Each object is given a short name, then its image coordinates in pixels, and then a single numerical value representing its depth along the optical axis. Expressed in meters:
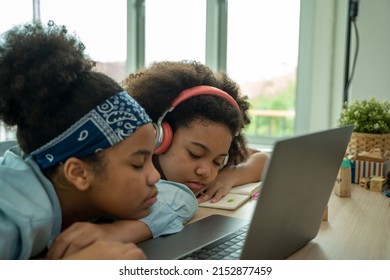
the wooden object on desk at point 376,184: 1.27
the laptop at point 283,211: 0.57
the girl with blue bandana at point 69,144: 0.73
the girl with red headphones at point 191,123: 1.13
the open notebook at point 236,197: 1.07
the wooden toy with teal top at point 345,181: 1.21
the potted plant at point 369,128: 1.41
